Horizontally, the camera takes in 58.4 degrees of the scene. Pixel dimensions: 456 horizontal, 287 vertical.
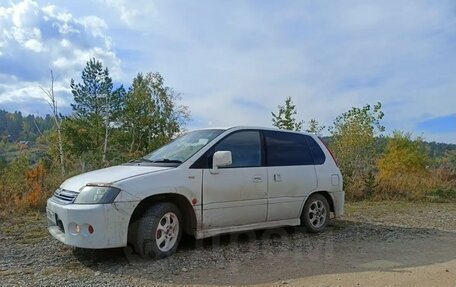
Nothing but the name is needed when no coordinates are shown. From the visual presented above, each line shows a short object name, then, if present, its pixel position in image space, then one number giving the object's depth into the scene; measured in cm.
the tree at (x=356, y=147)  1281
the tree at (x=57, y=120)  3238
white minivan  476
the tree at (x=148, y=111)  4544
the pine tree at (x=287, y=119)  1518
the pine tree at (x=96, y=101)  4309
